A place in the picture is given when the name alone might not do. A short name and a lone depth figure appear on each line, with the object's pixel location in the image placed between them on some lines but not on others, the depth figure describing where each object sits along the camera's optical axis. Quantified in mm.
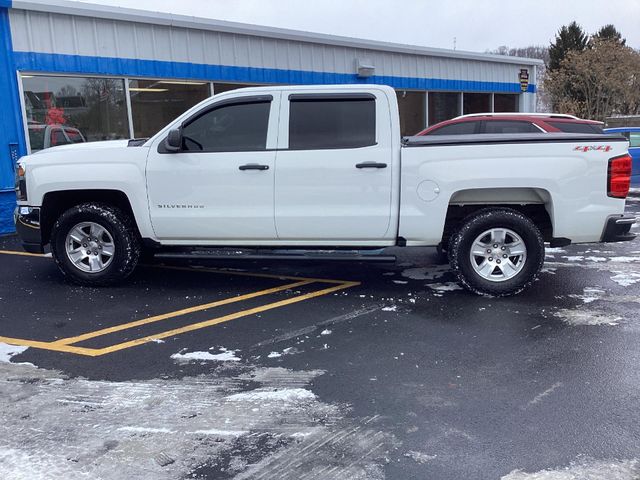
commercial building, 10156
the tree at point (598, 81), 29547
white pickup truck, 5711
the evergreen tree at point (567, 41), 41000
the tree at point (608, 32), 44075
